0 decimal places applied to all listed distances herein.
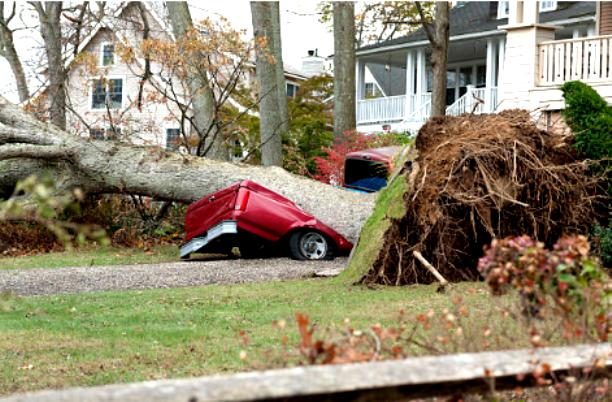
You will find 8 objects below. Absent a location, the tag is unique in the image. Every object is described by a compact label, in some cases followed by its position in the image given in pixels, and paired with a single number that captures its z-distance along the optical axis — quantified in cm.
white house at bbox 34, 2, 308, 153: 2409
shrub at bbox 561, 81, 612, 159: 1502
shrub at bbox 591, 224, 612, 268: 1455
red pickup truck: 1806
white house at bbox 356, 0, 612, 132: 2045
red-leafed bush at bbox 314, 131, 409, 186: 2639
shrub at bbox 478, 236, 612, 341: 539
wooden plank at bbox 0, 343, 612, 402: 354
